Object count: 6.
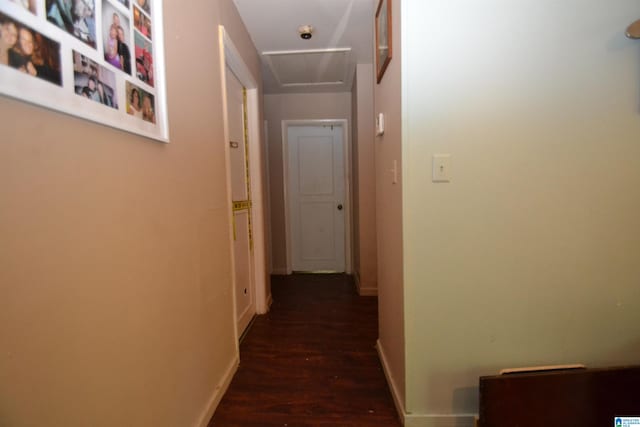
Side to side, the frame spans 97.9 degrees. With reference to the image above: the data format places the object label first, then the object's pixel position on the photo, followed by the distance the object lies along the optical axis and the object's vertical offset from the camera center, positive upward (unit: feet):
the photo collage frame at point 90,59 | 1.83 +1.16
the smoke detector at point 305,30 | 7.12 +4.21
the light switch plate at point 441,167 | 4.00 +0.32
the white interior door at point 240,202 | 6.97 -0.20
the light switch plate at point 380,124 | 5.32 +1.31
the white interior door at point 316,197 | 12.57 -0.18
